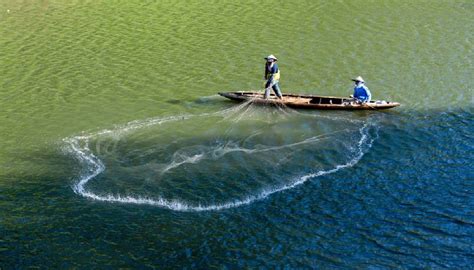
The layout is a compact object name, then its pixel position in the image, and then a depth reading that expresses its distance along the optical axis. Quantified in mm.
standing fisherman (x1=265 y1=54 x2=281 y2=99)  30594
